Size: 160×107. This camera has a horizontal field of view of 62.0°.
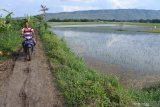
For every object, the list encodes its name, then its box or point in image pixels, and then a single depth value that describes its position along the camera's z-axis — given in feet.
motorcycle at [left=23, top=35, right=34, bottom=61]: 18.61
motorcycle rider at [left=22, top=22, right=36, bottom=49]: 18.96
